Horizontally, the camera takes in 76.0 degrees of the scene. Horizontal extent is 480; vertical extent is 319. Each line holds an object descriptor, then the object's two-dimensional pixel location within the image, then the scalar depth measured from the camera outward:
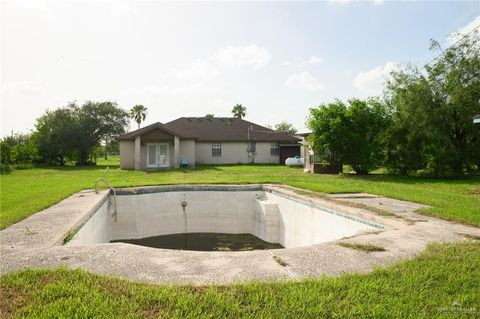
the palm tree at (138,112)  54.38
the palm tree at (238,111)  63.28
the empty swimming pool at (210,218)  10.27
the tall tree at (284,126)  75.81
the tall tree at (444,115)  17.78
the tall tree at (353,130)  19.80
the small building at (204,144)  26.03
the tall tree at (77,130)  32.41
